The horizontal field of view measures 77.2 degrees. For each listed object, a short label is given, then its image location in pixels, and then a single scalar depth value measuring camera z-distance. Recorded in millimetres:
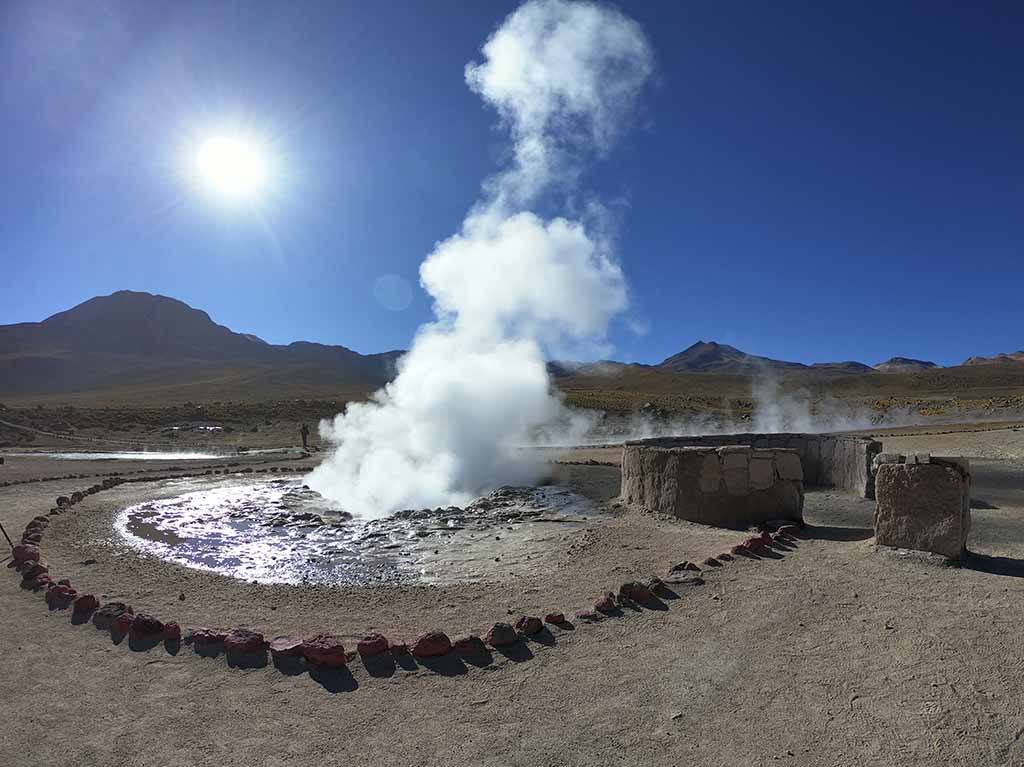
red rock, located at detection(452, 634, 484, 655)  4906
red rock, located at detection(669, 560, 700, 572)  6668
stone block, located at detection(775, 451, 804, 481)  9891
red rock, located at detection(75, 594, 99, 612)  6051
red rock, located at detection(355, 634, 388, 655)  4844
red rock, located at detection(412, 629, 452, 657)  4836
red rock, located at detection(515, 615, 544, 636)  5184
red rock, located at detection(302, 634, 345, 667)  4703
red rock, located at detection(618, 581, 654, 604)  5832
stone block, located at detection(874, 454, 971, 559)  6445
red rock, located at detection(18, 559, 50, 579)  7168
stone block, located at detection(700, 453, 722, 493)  10156
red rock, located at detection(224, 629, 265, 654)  4969
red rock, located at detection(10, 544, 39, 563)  7758
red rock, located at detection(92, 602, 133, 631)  5703
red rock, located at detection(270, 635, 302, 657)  4848
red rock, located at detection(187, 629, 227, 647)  5129
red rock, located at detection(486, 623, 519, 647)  4992
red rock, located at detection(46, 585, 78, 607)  6336
